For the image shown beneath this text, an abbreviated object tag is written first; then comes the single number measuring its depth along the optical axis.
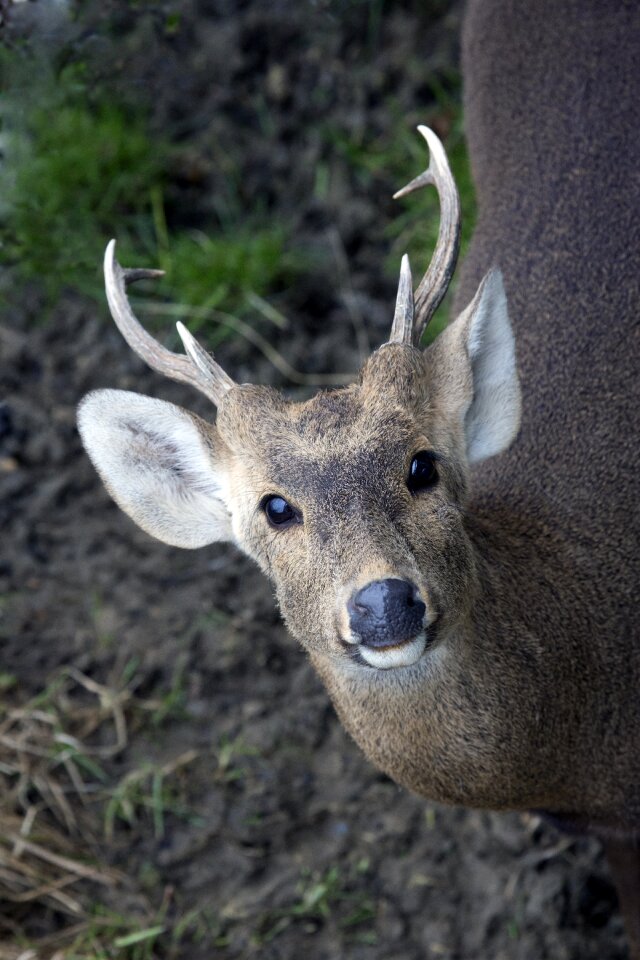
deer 5.10
